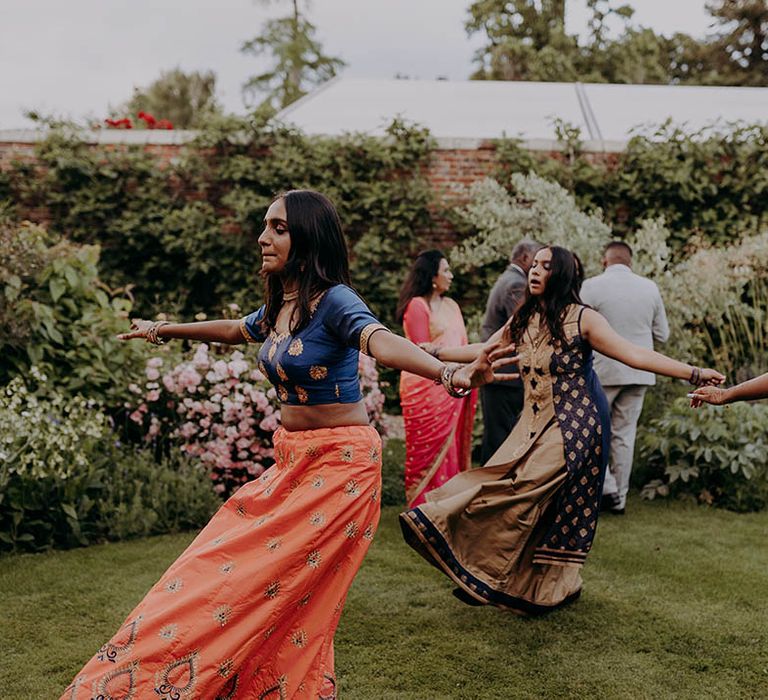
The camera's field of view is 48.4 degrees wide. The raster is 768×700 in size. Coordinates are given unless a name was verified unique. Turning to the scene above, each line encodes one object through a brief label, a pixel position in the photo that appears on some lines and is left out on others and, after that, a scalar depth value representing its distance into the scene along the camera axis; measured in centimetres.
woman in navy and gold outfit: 414
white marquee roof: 1112
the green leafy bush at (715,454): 652
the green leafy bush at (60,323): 594
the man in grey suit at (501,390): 593
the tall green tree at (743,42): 2533
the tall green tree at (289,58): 2230
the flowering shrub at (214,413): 606
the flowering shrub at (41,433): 504
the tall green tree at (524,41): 2161
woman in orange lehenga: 240
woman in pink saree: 588
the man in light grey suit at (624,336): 632
